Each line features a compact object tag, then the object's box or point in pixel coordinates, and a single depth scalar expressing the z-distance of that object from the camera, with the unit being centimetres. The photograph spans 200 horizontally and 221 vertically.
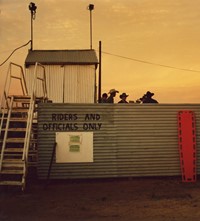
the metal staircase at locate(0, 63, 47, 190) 1223
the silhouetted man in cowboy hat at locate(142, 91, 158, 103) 1530
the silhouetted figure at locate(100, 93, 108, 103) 1590
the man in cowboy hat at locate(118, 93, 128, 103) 1528
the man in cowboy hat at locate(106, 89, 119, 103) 1557
